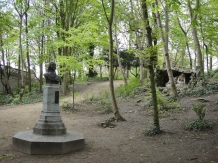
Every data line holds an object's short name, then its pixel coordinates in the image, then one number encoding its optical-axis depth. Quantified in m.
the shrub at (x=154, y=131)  7.85
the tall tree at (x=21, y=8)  16.01
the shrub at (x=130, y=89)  16.74
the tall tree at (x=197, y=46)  13.42
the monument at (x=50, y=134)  6.11
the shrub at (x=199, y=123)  7.59
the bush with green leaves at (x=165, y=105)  11.20
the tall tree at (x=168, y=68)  12.62
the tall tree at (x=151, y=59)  7.64
